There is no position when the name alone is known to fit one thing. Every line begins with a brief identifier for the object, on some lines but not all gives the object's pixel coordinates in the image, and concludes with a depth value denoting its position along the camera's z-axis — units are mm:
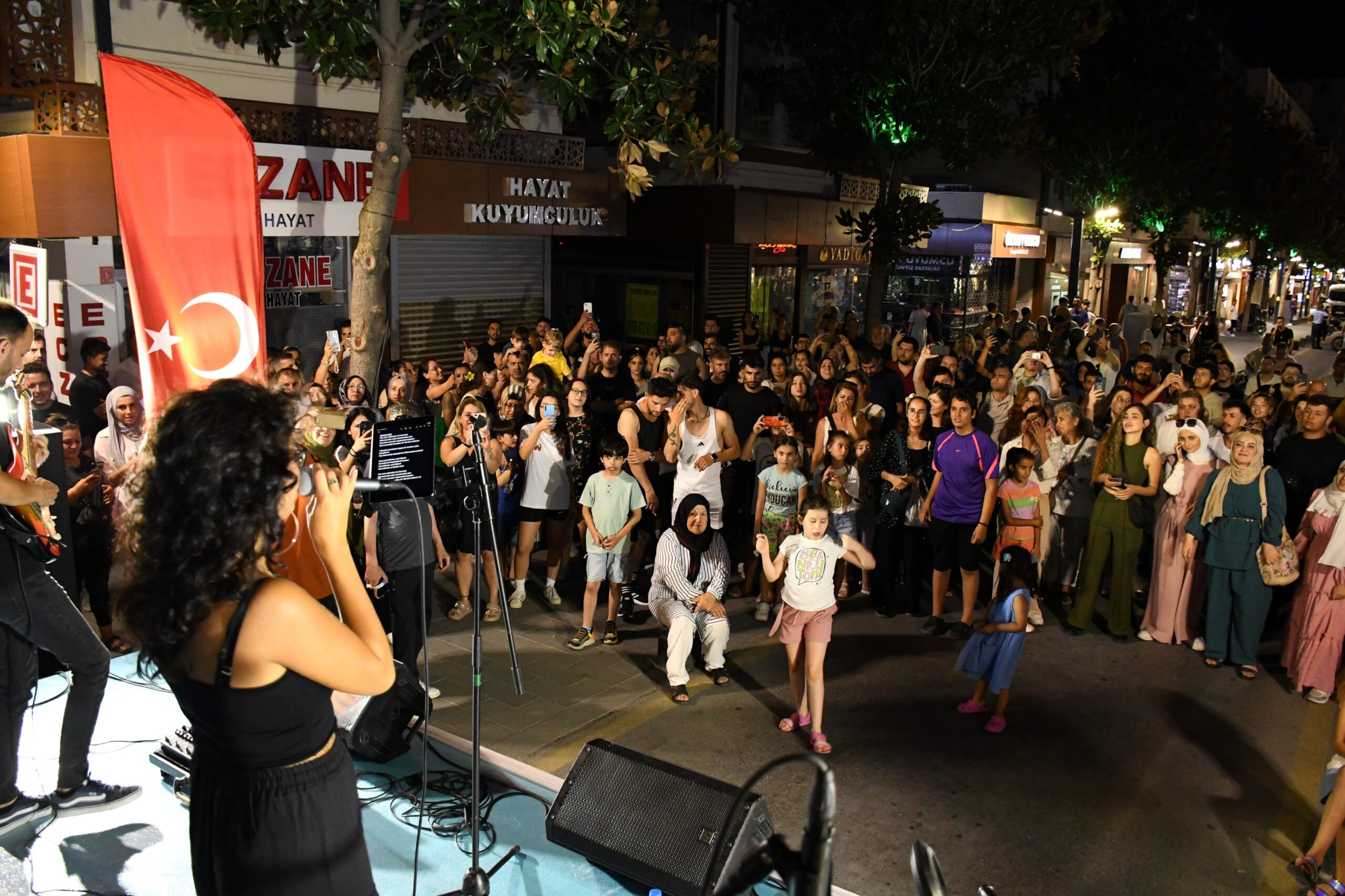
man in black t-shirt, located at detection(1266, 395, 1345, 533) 8336
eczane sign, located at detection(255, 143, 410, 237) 10859
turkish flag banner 6605
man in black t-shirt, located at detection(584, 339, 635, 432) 10438
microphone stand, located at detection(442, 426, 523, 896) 4117
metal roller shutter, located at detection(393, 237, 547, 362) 14359
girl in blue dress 6562
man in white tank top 8375
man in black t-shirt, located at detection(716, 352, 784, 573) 9250
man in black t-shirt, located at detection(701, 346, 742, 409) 10906
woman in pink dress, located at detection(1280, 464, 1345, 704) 7156
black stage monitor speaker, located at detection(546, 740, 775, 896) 4281
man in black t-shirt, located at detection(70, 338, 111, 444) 9055
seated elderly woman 7168
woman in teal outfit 7473
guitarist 4125
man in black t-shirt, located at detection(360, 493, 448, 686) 6453
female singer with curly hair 2395
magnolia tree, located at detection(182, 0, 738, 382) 8875
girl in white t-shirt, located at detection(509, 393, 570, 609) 8336
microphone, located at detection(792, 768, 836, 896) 2205
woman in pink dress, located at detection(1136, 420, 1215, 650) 8039
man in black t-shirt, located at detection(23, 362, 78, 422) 7355
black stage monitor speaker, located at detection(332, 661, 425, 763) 5160
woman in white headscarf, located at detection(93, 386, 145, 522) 7469
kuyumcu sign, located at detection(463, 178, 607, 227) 13398
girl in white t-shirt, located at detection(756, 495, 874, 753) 6367
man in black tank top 8539
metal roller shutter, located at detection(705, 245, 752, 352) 18391
